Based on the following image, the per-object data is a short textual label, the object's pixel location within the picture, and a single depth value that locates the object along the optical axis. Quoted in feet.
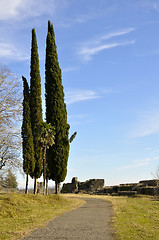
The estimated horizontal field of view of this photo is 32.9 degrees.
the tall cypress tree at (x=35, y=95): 118.84
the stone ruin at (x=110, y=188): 123.93
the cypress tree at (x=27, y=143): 107.14
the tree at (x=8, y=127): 75.20
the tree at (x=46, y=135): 104.58
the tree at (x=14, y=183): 172.35
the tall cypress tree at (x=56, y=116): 106.22
